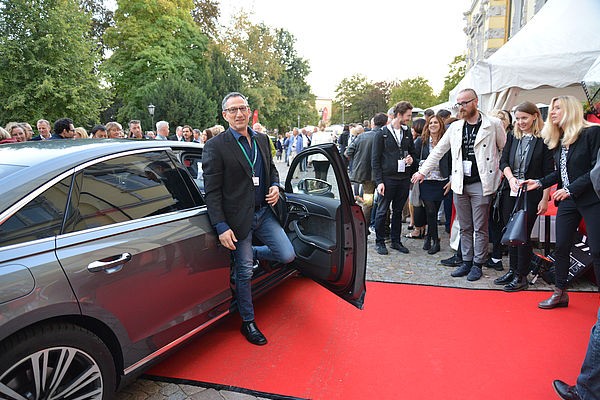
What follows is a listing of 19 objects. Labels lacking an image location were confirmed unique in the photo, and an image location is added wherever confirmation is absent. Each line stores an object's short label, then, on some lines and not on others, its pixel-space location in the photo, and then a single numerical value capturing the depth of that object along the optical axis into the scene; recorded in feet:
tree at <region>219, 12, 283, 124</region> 105.50
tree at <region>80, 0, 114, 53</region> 99.25
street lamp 74.32
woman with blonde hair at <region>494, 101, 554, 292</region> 12.98
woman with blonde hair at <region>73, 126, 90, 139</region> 22.72
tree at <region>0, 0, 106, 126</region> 58.08
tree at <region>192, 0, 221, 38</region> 103.60
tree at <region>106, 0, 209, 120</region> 81.15
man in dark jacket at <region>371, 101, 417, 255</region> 17.43
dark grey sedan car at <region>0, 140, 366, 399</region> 5.84
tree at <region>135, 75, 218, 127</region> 78.18
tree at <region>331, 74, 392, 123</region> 207.21
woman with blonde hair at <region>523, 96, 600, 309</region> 10.34
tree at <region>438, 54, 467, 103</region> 107.90
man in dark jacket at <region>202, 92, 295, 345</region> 9.35
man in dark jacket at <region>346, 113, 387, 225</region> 20.70
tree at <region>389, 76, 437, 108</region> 144.80
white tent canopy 18.65
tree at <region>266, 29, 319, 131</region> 153.38
